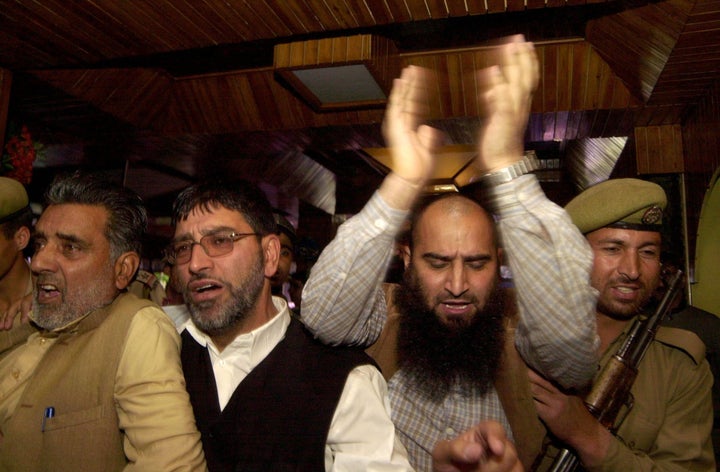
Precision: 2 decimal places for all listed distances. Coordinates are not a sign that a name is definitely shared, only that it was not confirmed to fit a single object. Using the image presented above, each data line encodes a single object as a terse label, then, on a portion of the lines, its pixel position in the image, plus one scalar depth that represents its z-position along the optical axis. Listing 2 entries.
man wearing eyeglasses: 1.36
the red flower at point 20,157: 3.28
